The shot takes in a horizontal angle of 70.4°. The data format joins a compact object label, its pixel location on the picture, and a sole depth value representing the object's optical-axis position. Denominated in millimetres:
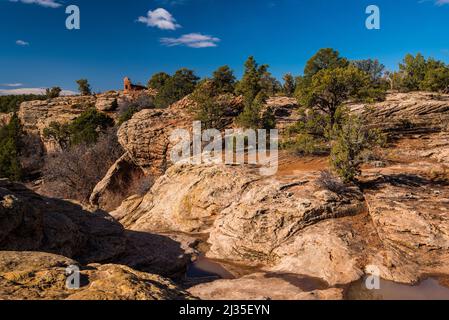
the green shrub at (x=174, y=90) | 44138
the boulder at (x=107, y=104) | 54312
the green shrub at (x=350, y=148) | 14281
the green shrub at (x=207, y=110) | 26750
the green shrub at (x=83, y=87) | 69625
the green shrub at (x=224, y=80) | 32625
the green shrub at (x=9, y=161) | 39062
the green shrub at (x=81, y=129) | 40375
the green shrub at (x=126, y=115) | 42781
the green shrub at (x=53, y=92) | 71019
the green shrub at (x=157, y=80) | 64688
